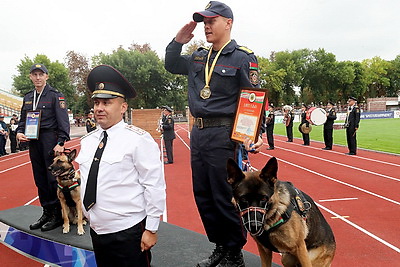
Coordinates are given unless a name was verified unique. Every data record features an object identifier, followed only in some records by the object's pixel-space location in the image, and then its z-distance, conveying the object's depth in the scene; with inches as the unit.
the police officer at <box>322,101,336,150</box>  514.0
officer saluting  96.0
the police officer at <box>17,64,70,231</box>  152.4
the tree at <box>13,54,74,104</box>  1918.9
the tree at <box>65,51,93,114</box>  2010.3
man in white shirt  73.3
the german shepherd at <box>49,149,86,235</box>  146.9
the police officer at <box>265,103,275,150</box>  550.3
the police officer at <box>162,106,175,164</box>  427.8
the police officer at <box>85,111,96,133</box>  583.0
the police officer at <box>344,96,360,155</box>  444.6
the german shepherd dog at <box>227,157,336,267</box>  78.9
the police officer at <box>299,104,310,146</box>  582.9
